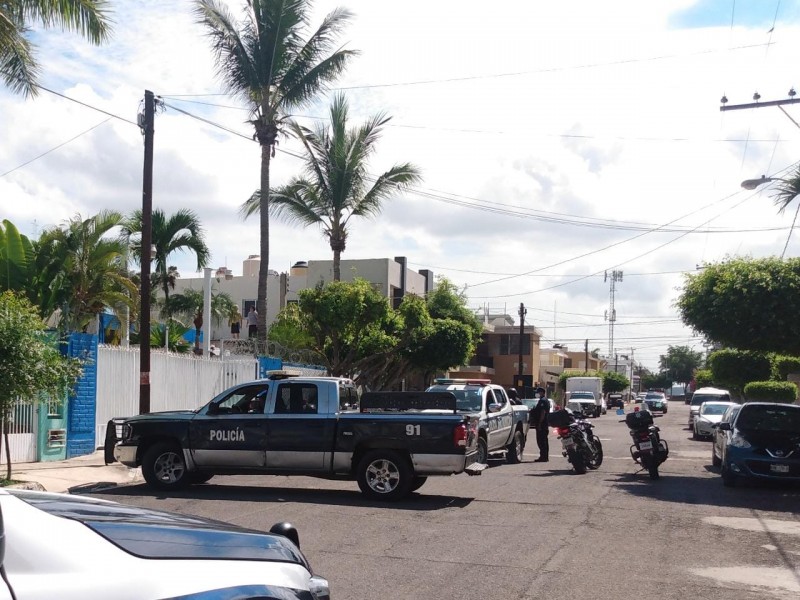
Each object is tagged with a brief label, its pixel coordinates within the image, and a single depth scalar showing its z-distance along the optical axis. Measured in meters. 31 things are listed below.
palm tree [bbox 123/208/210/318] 31.52
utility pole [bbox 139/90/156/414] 19.56
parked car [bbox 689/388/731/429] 41.03
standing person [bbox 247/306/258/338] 42.31
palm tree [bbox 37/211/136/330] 23.23
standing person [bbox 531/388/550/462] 21.33
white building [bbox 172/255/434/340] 48.84
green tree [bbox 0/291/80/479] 13.16
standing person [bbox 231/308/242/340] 44.74
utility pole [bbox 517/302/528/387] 64.21
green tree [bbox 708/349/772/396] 46.92
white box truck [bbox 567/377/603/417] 64.31
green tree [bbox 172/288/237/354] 37.22
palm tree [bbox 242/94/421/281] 31.11
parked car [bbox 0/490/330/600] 2.84
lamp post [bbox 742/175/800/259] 20.37
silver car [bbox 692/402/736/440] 31.30
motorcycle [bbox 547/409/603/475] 18.55
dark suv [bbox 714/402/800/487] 15.76
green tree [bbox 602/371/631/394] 109.94
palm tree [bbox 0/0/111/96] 15.65
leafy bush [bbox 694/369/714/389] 79.97
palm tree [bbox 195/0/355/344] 25.45
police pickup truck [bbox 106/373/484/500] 13.49
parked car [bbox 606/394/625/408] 78.88
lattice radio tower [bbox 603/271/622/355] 111.25
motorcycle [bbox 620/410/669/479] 17.50
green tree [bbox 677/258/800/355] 18.28
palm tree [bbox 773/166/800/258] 21.88
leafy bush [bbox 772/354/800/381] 39.69
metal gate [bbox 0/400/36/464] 17.16
